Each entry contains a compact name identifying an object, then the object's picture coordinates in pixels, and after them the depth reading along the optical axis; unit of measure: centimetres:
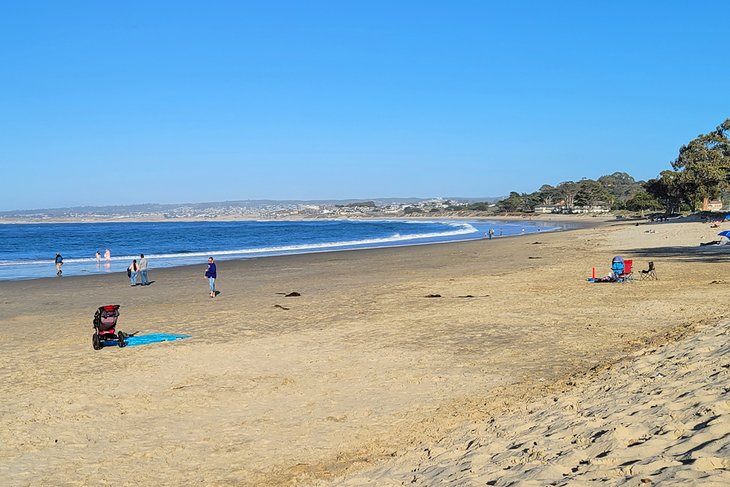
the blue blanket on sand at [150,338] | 1280
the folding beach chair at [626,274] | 1915
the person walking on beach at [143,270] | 2502
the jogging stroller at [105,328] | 1238
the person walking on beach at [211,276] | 2045
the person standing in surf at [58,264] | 3117
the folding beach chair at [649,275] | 1949
